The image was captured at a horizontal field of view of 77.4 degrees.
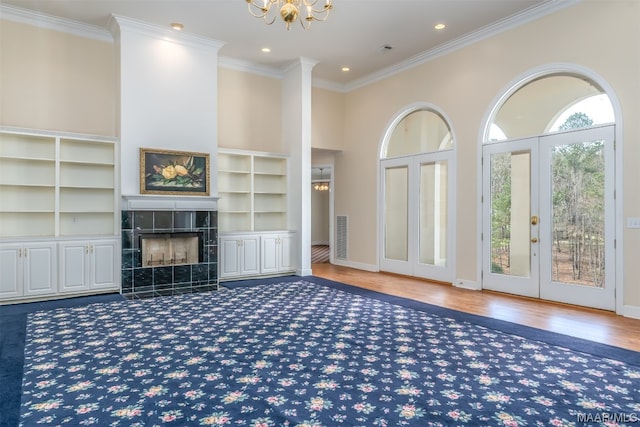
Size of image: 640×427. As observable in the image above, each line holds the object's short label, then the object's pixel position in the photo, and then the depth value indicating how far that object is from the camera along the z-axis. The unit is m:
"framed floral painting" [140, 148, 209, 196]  6.31
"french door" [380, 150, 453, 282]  7.18
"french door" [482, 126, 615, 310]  5.11
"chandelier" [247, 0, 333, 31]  5.67
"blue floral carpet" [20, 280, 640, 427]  2.46
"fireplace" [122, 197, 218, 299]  6.08
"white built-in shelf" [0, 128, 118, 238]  5.70
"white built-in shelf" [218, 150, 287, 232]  7.71
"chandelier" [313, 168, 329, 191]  13.13
